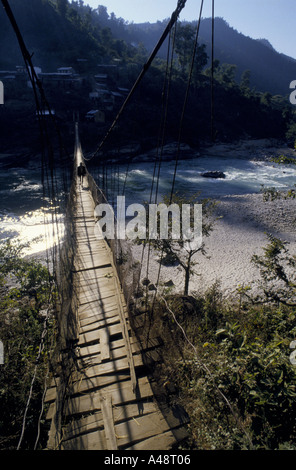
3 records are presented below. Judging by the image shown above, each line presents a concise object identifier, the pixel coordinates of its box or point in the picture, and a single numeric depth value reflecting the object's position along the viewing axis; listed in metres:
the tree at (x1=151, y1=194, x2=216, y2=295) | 7.54
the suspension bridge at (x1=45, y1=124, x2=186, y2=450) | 2.63
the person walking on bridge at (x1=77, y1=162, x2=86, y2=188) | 12.81
